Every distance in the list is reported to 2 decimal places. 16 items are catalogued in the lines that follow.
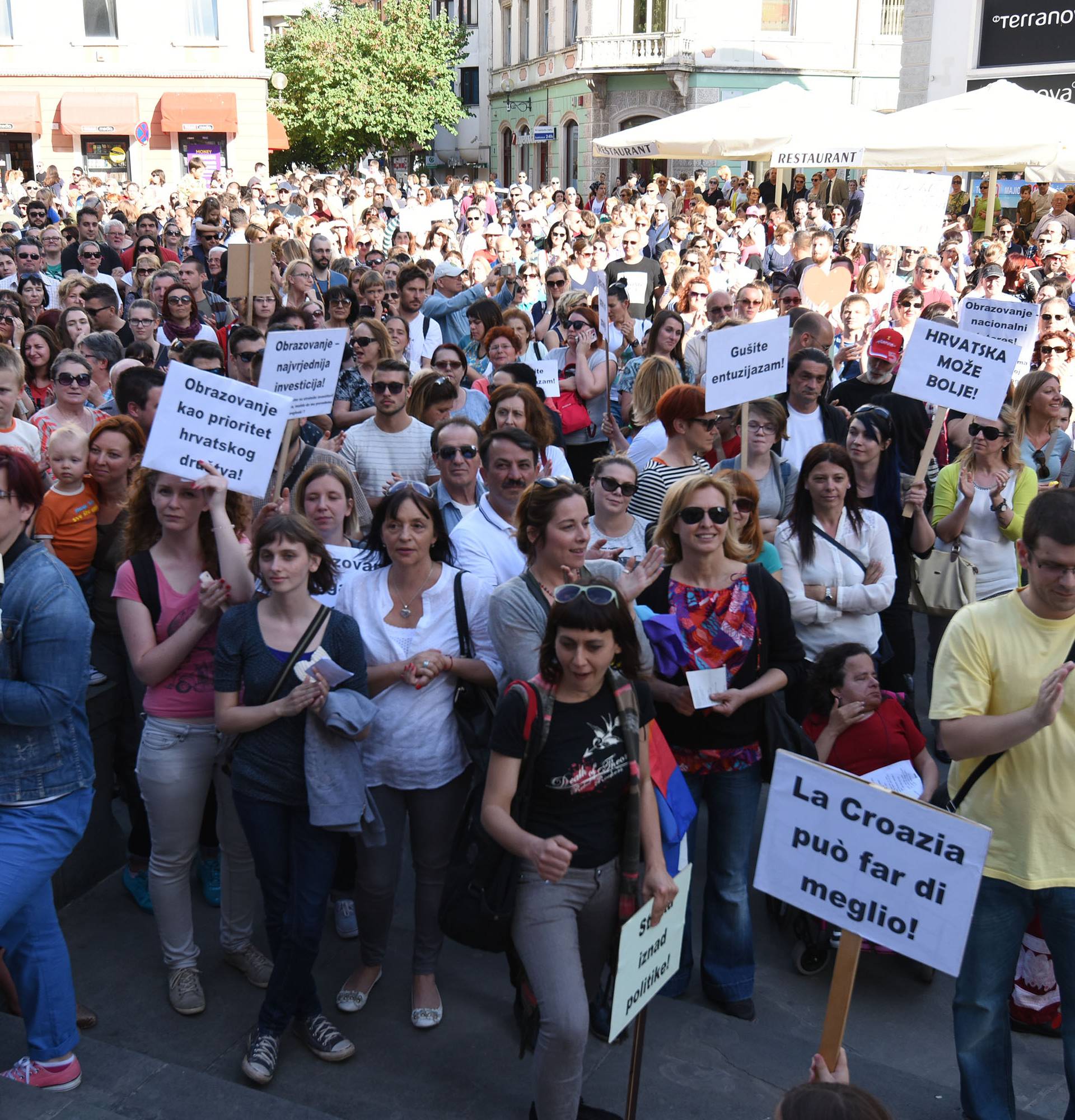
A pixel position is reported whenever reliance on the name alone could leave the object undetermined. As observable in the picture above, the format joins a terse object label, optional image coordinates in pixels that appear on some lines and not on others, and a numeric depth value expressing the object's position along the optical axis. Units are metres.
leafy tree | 50.91
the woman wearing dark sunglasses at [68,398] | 6.38
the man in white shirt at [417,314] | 9.21
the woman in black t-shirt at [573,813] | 3.42
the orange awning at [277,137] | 42.38
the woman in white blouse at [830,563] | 5.11
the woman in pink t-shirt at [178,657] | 4.13
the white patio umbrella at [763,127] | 16.86
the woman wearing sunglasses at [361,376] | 7.58
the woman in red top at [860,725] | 4.83
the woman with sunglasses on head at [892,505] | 5.86
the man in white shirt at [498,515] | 4.71
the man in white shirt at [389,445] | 6.23
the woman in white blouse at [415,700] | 4.13
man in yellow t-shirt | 3.43
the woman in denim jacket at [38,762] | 3.43
